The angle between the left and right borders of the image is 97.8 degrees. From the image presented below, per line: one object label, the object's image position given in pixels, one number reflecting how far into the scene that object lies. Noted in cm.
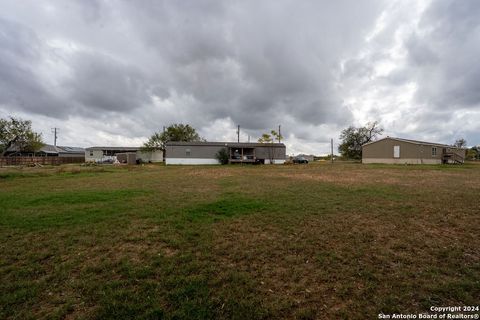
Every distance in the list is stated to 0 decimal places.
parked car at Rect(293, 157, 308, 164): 4016
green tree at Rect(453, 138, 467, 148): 6735
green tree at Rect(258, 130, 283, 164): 4864
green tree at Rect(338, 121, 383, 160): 4706
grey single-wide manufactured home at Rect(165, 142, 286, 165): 3416
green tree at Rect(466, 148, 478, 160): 5504
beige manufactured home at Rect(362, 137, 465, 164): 3250
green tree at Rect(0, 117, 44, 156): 3512
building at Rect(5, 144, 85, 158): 4351
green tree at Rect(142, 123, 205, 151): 4359
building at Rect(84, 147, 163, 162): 4366
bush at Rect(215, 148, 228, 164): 3406
